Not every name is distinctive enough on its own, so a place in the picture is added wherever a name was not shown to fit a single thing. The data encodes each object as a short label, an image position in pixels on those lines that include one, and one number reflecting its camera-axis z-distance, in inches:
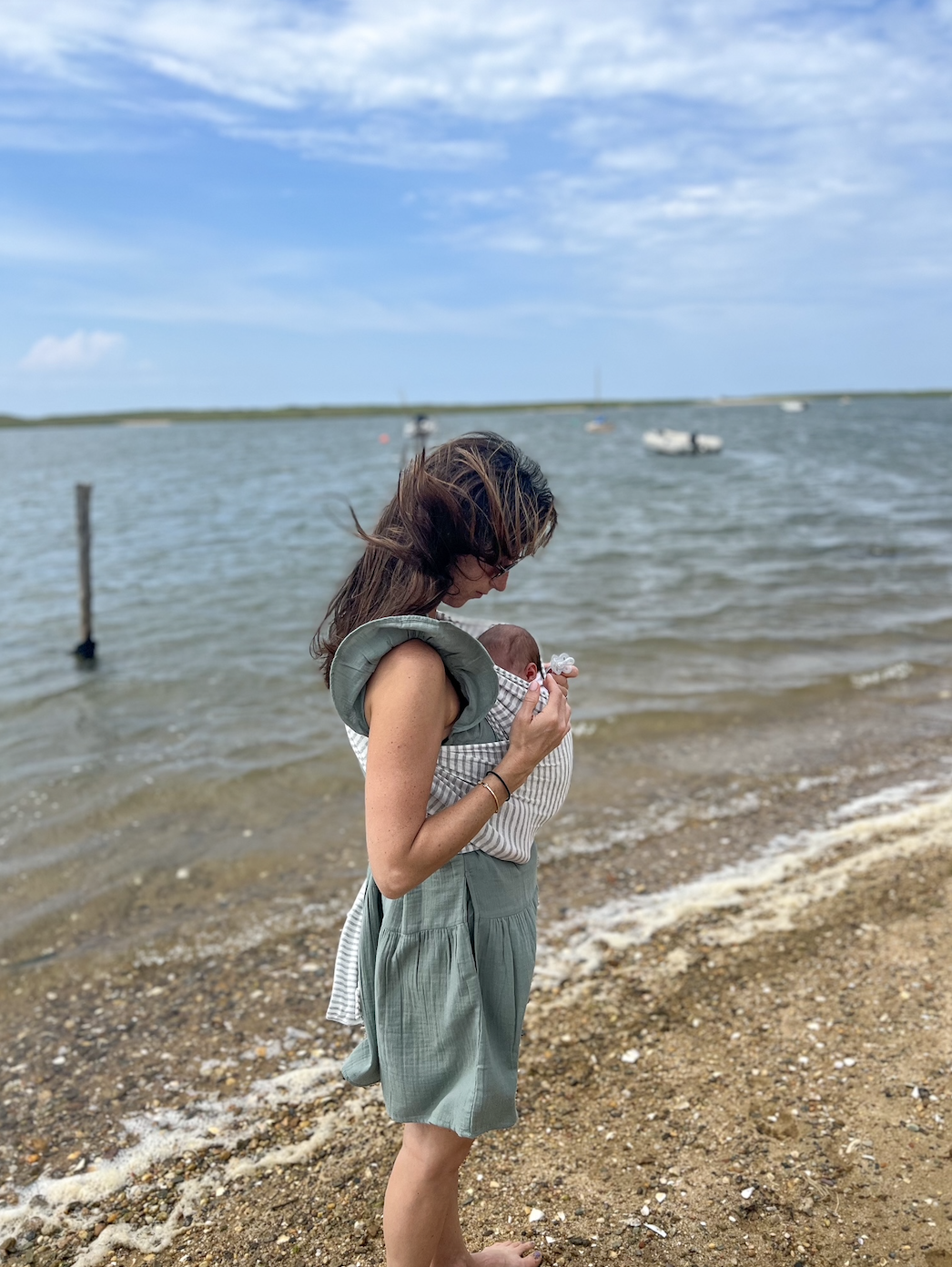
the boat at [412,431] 2969.0
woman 73.9
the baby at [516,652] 83.1
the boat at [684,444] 2395.4
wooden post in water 520.1
